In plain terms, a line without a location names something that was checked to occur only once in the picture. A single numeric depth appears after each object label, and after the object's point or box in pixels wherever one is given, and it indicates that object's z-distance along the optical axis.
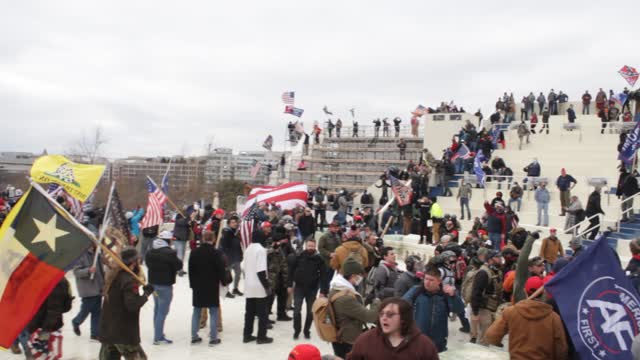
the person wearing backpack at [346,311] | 6.18
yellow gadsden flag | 10.77
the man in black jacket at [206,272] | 8.70
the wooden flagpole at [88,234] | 6.54
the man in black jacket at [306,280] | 9.18
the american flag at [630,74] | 28.03
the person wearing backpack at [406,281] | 7.29
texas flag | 6.38
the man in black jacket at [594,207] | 15.65
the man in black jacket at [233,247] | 11.95
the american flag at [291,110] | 38.75
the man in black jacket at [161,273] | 8.71
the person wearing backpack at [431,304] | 6.08
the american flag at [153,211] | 14.32
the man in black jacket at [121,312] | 6.48
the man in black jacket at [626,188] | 16.77
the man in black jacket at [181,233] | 15.43
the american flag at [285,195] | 17.62
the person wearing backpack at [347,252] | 9.24
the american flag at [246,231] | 10.77
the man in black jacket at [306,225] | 15.02
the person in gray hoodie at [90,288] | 8.42
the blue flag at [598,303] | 4.88
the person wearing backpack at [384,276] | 8.15
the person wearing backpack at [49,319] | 7.31
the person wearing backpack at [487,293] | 8.17
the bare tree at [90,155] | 55.19
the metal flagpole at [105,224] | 7.68
